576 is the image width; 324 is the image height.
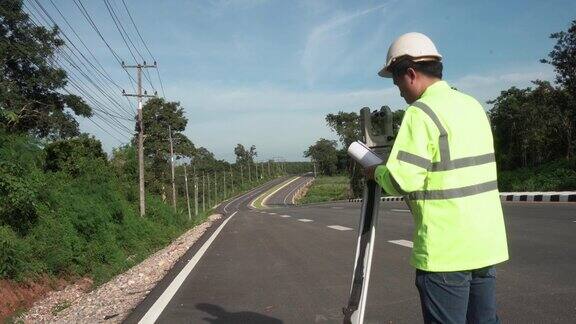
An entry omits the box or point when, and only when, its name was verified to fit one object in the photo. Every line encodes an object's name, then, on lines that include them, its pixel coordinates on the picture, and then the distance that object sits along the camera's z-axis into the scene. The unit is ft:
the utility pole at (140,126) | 101.92
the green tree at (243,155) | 498.69
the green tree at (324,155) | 461.37
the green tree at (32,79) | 92.32
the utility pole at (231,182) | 418.80
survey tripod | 9.13
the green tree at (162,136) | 197.98
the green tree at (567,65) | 89.40
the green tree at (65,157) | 79.25
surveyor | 7.80
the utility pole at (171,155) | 180.99
